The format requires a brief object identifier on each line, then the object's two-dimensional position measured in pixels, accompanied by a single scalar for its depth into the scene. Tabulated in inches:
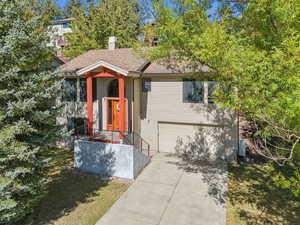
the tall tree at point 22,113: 183.5
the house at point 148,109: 439.2
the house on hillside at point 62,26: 1466.3
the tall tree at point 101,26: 876.6
